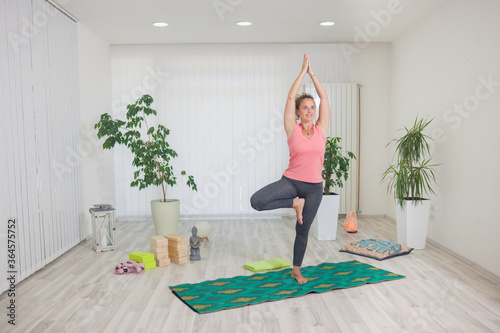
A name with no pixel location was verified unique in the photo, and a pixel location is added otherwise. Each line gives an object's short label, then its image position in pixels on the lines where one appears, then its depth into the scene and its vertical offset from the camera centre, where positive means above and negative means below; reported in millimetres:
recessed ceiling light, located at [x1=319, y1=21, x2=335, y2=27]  5352 +1293
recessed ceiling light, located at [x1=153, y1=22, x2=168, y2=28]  5277 +1283
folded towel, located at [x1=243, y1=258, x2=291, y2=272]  3969 -1146
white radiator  6402 +143
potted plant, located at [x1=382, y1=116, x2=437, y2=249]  4625 -651
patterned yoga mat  3201 -1158
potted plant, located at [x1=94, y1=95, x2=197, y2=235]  5113 -243
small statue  4293 -1040
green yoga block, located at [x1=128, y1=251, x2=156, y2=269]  4102 -1093
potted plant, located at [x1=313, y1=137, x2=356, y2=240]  5109 -767
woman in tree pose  3408 -248
